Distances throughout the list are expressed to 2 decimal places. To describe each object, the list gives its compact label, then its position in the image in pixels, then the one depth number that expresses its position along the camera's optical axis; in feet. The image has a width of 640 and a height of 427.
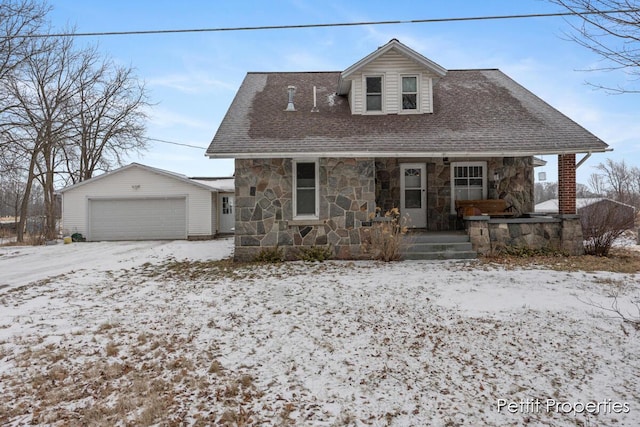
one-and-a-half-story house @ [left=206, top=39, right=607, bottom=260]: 30.58
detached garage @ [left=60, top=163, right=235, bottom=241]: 55.06
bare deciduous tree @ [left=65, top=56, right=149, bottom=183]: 76.18
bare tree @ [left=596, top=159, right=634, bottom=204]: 147.54
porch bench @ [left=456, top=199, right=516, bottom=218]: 35.91
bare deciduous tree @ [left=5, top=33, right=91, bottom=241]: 53.43
